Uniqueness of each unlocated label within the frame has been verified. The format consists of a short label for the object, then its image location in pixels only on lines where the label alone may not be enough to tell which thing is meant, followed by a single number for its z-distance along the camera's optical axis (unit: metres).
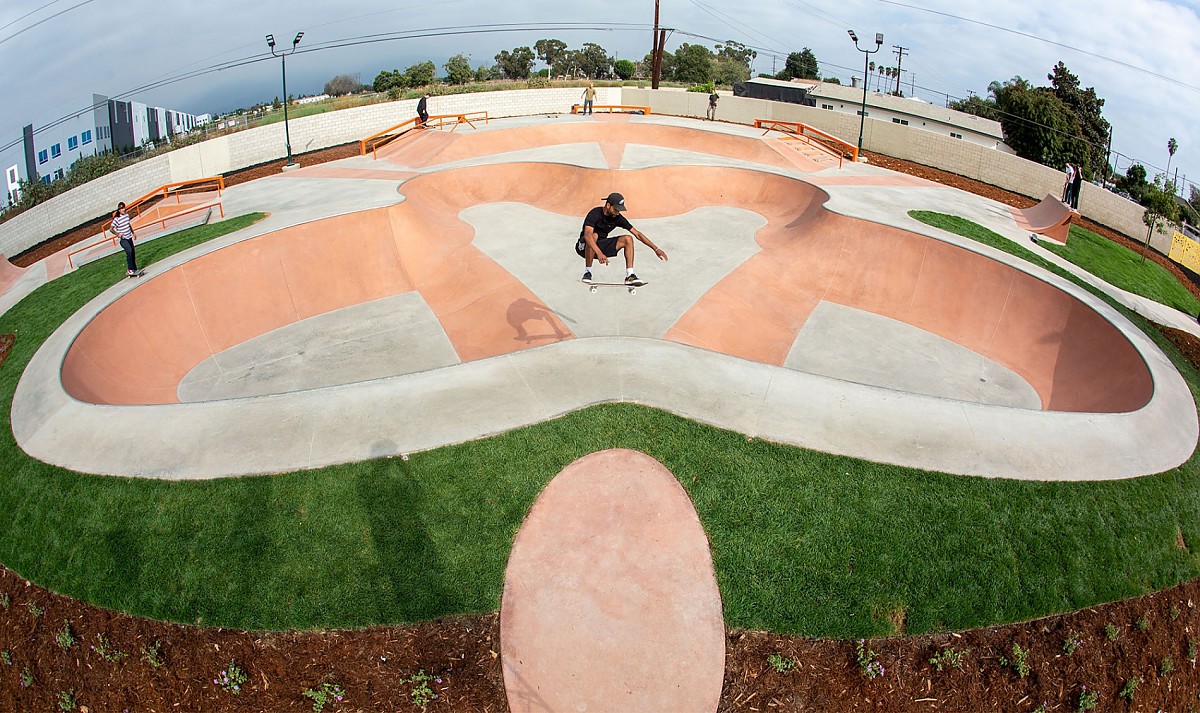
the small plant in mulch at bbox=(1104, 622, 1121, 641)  7.16
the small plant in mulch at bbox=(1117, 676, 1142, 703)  6.83
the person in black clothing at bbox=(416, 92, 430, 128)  29.41
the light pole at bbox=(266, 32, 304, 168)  26.19
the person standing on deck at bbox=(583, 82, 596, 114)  35.88
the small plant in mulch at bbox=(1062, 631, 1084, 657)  6.96
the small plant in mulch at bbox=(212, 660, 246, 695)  6.51
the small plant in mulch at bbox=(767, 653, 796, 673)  6.62
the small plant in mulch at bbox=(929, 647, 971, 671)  6.68
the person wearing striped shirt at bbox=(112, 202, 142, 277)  14.66
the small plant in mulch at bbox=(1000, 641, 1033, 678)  6.71
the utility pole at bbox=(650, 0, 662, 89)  43.86
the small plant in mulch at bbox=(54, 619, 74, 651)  7.23
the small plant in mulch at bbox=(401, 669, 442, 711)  6.34
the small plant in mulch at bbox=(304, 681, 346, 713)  6.33
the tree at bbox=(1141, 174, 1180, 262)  19.23
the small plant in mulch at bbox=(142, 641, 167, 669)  6.80
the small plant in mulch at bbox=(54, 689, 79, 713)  6.79
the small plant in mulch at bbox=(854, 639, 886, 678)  6.55
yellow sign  21.77
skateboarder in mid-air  9.78
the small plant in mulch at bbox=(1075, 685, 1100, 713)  6.58
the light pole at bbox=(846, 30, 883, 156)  28.81
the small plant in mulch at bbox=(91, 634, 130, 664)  6.96
